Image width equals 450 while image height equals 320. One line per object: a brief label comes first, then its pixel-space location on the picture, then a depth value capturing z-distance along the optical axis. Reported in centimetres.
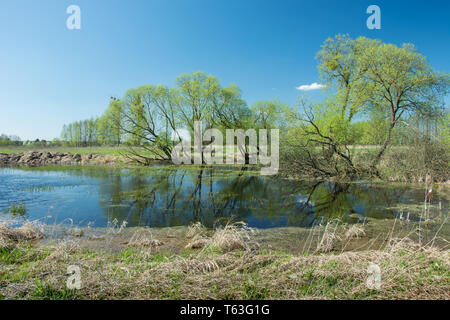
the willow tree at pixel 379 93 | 1457
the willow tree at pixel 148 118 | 2659
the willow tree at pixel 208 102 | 2870
